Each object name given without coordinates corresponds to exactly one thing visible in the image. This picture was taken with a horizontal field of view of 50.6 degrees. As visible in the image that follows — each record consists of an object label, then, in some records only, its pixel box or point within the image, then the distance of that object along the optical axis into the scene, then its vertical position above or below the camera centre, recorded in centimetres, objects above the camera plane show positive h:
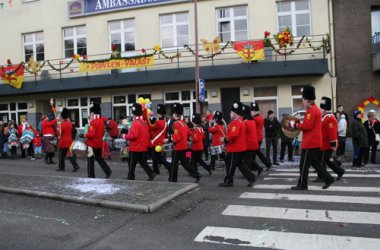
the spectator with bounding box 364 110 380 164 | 1326 -40
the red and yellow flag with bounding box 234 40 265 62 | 1770 +318
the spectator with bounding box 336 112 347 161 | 1340 -47
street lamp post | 1576 +196
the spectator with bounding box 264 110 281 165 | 1385 -34
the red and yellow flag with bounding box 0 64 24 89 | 2239 +306
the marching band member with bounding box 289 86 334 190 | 833 -44
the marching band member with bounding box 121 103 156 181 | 970 -35
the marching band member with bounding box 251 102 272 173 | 1247 +5
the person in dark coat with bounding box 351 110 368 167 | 1247 -67
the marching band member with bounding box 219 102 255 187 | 902 -53
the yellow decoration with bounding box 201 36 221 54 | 1830 +358
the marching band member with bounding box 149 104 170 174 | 1117 -31
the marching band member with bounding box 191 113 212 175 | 1106 -52
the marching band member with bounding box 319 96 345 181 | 915 -38
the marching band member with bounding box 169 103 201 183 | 950 -47
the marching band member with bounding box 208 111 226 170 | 1136 -23
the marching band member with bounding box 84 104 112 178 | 1024 -31
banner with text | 1945 +310
